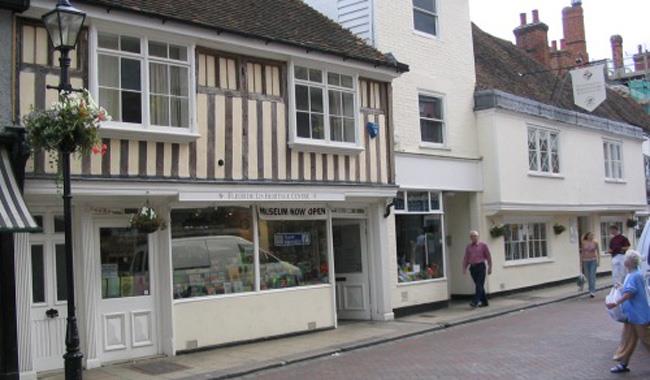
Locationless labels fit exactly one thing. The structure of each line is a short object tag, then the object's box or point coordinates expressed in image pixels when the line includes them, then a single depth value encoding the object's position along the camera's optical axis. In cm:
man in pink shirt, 1686
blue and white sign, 1365
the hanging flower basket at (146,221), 1076
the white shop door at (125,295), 1096
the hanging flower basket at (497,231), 1861
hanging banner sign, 2153
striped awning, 865
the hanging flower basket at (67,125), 827
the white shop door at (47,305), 1018
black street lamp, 820
